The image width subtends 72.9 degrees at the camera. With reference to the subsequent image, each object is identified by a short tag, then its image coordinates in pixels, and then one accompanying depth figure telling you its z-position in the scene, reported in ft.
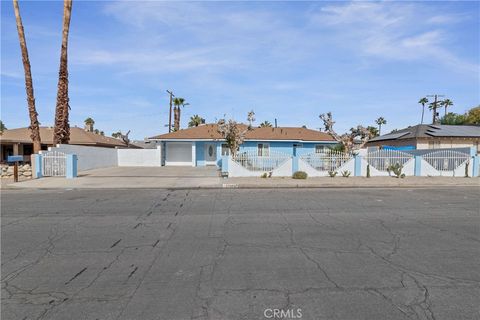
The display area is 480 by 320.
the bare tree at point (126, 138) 143.61
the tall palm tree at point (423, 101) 212.64
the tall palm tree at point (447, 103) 211.00
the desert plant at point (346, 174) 63.73
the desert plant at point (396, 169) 63.05
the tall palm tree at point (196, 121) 160.23
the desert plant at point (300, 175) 60.64
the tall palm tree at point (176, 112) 150.71
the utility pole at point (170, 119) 142.61
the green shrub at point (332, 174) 63.46
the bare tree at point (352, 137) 68.80
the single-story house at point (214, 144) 101.65
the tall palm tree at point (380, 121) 277.27
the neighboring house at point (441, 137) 101.19
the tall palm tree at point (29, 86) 67.82
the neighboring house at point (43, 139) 110.78
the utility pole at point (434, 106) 160.77
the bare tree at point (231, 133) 72.23
